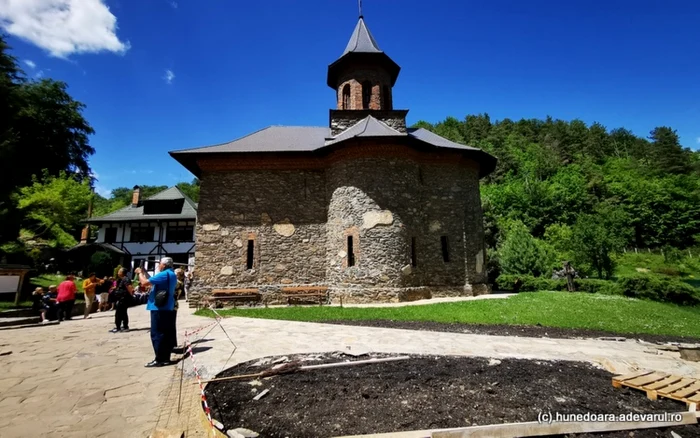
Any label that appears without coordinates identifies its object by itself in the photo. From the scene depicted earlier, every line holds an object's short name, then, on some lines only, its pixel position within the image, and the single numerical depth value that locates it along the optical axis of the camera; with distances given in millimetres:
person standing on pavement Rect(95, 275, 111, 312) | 13586
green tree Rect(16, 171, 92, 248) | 21547
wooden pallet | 3557
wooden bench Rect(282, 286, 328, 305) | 13680
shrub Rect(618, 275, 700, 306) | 13250
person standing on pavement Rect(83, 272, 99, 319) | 10925
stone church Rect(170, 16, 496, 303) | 13680
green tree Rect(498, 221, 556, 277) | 22656
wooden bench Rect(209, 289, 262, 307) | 13594
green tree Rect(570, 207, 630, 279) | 22422
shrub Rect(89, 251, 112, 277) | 22812
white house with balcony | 27953
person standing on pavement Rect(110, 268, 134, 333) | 7738
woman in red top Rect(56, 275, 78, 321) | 10219
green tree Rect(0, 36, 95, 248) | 23516
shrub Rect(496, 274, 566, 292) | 18156
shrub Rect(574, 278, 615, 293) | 16797
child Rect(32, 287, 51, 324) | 10469
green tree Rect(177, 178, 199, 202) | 57184
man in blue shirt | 5039
